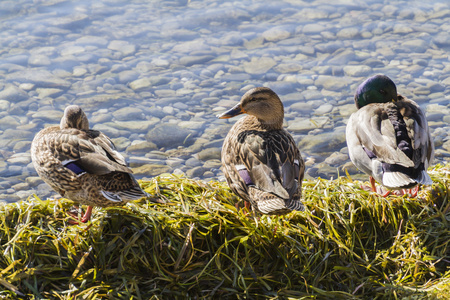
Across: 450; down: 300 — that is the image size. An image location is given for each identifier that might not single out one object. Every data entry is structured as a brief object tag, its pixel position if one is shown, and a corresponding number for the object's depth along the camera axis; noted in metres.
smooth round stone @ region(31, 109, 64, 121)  13.48
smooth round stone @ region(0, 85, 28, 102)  14.40
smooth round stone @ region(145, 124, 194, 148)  12.86
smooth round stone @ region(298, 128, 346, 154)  12.66
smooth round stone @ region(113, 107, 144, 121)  13.77
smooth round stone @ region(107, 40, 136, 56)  16.86
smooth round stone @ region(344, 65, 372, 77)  15.71
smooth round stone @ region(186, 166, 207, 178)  11.82
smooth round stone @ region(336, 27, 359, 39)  17.77
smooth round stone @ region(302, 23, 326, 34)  18.08
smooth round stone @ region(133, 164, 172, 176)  11.86
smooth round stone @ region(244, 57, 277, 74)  15.87
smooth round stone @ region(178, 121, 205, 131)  13.39
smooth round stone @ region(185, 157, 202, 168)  12.13
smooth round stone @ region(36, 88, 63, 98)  14.57
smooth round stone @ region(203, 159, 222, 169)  12.04
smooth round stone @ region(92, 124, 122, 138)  13.09
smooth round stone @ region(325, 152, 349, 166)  12.23
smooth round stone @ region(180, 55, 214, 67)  16.19
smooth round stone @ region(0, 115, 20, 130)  13.26
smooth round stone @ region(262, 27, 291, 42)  17.56
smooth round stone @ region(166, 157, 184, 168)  12.15
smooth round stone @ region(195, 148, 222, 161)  12.37
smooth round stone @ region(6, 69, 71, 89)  15.08
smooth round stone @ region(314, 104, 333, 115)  14.06
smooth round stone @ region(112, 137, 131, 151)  12.71
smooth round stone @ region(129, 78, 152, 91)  15.02
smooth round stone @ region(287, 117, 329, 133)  13.41
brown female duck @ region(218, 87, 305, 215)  6.93
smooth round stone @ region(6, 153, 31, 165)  12.06
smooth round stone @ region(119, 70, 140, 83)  15.34
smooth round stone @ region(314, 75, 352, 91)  15.06
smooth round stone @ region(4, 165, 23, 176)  11.69
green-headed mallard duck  7.60
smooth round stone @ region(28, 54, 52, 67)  16.09
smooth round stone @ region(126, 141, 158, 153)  12.62
